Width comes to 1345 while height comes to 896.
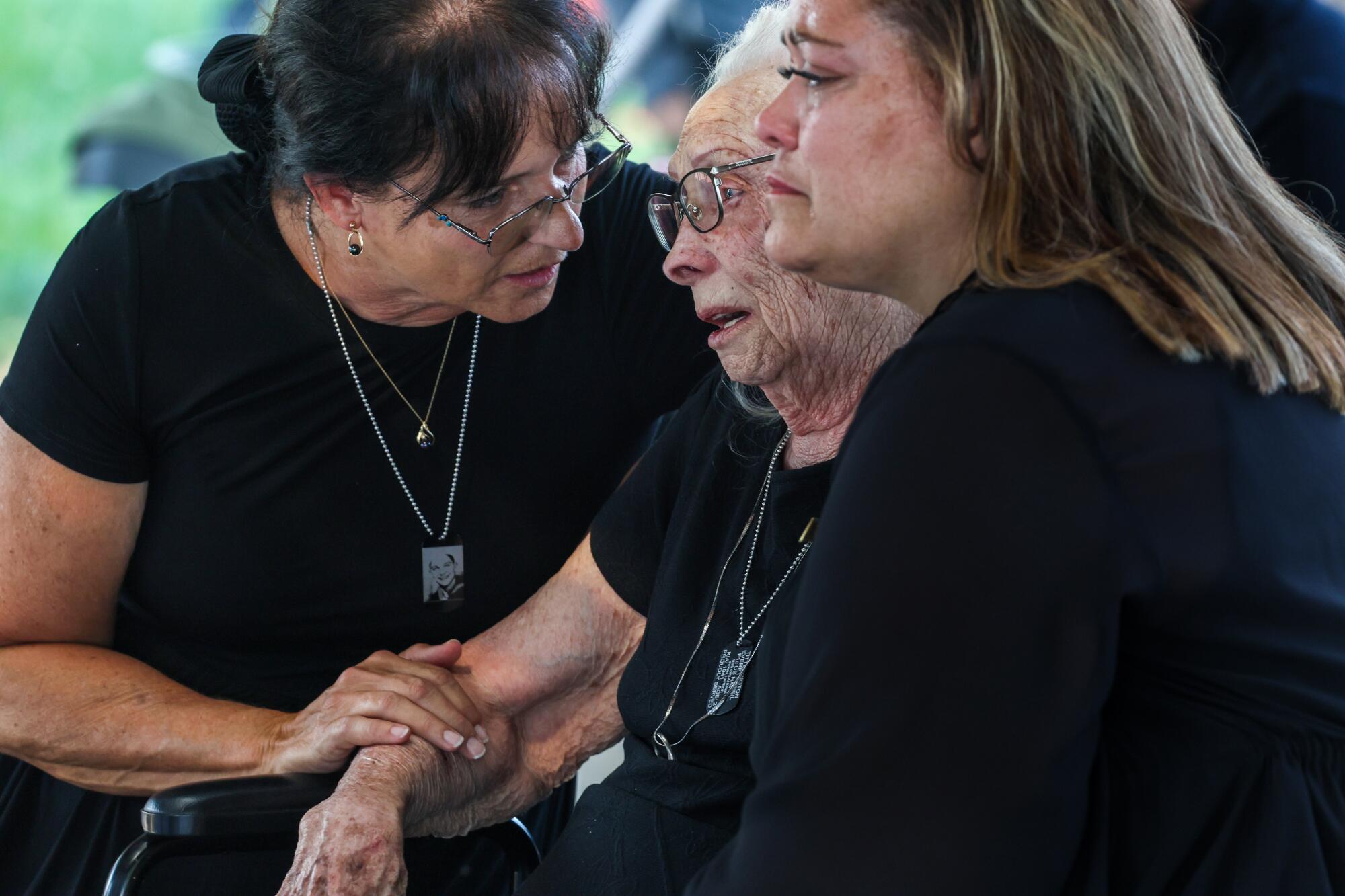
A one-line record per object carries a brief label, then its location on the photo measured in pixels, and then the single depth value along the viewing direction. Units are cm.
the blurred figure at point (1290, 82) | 285
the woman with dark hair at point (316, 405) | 285
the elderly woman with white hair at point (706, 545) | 276
